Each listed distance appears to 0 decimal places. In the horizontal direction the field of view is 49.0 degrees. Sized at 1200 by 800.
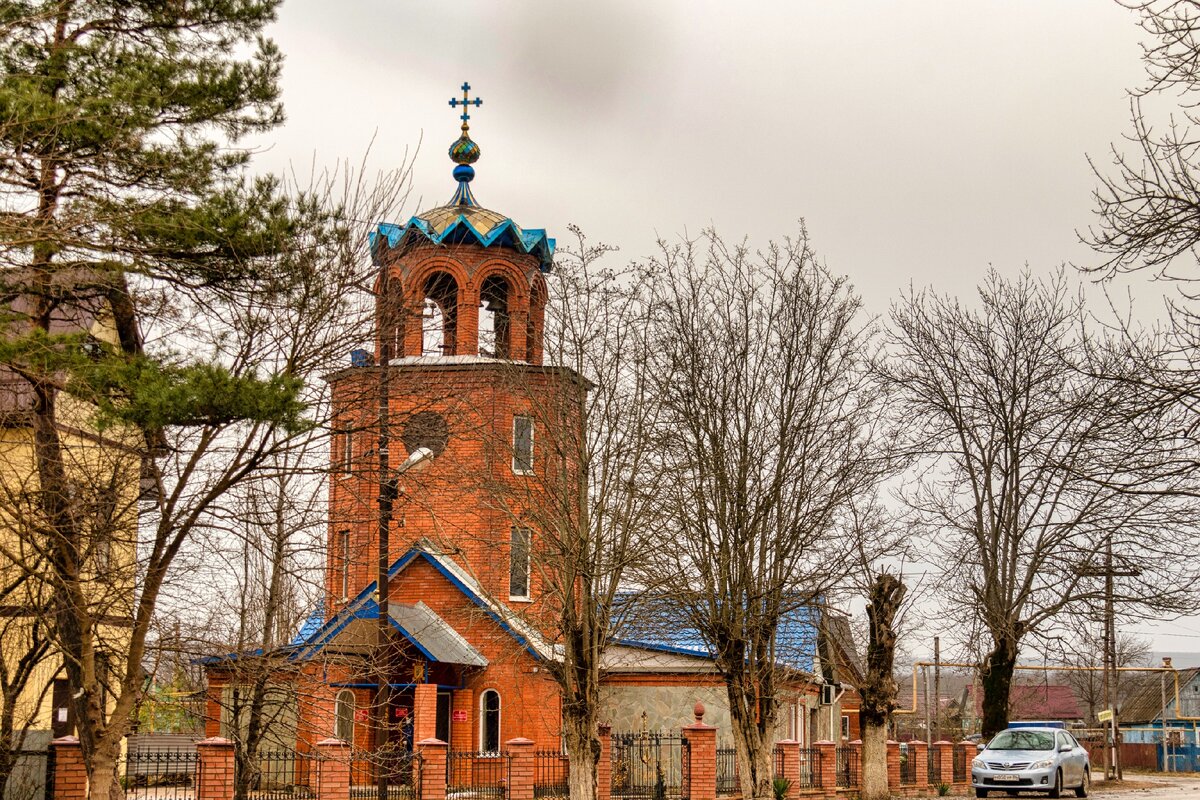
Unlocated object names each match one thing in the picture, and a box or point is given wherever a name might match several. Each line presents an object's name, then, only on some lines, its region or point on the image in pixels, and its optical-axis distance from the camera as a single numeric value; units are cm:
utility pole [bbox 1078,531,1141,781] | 2702
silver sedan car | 2488
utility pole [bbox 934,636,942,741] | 4242
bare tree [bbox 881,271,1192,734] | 2731
